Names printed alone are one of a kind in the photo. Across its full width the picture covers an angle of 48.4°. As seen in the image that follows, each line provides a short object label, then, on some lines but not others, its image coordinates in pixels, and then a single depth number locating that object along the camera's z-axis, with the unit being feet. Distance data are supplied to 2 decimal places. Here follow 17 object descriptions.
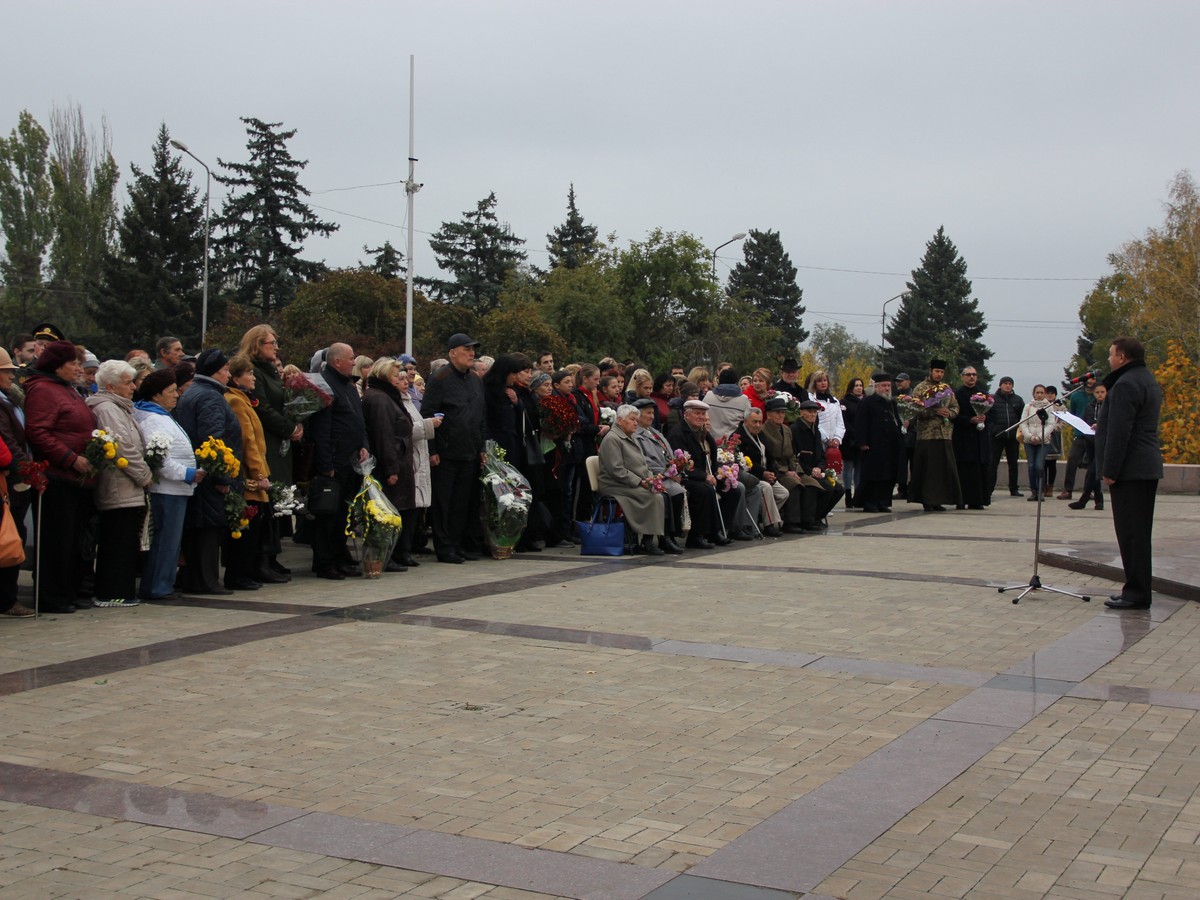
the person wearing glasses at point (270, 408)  39.47
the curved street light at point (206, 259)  167.08
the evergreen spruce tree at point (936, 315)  367.04
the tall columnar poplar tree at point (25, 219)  240.94
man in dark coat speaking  35.53
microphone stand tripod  37.50
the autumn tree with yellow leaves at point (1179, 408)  96.02
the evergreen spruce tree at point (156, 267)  219.20
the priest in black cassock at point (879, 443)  70.64
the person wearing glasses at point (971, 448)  72.49
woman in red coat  33.65
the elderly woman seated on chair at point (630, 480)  48.60
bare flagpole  133.90
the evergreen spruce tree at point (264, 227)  224.12
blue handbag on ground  48.34
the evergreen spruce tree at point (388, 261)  266.57
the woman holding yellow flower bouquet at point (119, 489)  34.81
